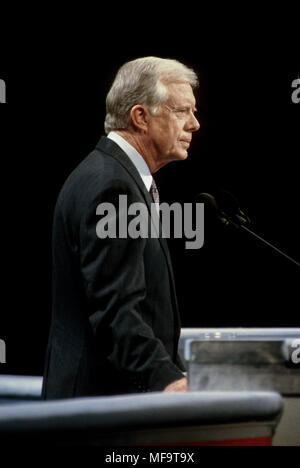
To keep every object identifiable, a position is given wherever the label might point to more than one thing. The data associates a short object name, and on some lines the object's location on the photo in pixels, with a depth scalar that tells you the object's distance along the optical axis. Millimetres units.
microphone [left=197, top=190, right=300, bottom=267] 8771
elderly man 8237
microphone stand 8749
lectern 8034
